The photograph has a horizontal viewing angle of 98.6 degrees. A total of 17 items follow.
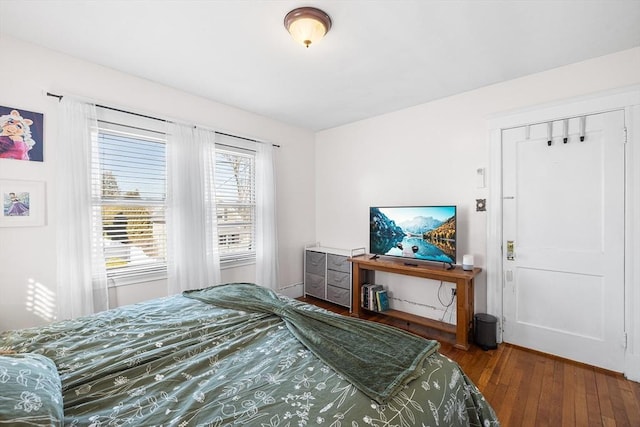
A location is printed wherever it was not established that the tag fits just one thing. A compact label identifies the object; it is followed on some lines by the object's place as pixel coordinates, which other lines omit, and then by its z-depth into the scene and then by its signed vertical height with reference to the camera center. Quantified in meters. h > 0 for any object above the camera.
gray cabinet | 3.68 -0.91
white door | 2.30 -0.29
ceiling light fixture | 1.79 +1.26
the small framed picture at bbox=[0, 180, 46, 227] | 2.10 +0.07
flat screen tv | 2.95 -0.28
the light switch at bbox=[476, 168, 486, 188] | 2.91 +0.32
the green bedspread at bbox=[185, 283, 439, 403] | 1.13 -0.69
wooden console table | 2.67 -0.85
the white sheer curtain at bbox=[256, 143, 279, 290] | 3.70 -0.16
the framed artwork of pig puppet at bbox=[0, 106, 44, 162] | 2.11 +0.61
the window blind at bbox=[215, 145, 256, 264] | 3.43 +0.09
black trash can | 2.66 -1.22
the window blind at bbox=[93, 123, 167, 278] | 2.60 +0.11
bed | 0.94 -0.70
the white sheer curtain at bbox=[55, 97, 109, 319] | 2.29 -0.06
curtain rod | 2.29 +0.96
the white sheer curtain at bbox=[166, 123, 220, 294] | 2.92 +0.00
